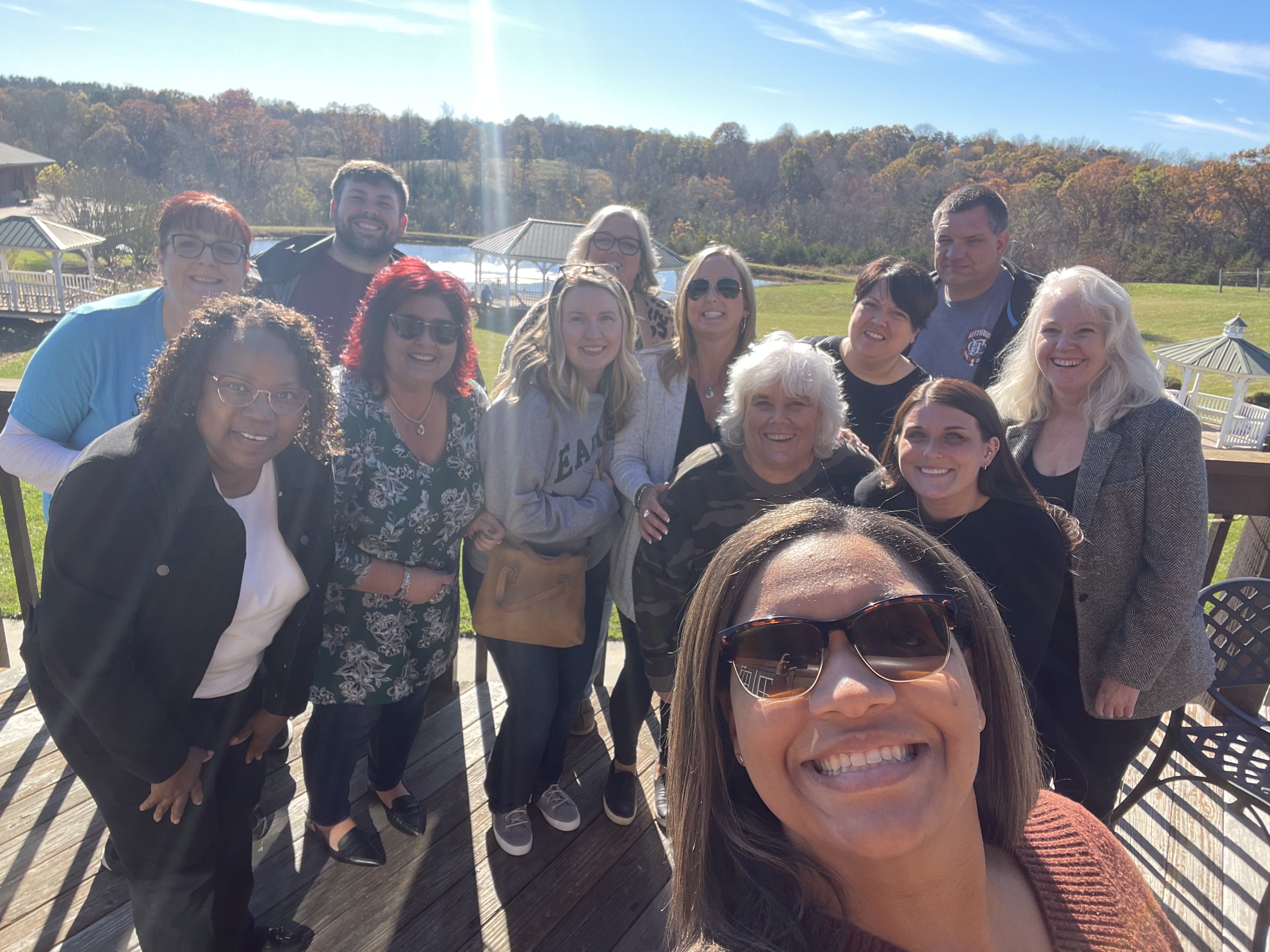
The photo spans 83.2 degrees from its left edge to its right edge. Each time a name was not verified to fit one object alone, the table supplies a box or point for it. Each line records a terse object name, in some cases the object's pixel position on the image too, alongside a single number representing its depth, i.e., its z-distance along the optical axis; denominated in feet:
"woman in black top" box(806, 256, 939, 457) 8.86
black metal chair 7.18
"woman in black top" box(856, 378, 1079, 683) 6.03
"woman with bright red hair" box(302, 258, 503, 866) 6.82
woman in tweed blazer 6.48
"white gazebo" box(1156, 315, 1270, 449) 51.37
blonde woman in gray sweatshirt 7.67
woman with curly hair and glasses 4.78
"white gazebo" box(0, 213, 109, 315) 74.74
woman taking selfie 3.29
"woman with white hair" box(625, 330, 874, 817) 7.11
